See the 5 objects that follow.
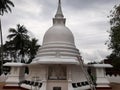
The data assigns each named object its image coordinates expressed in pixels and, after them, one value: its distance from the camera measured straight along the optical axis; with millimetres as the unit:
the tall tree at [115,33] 10601
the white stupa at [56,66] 8547
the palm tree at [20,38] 19366
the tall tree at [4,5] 15230
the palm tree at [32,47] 20107
